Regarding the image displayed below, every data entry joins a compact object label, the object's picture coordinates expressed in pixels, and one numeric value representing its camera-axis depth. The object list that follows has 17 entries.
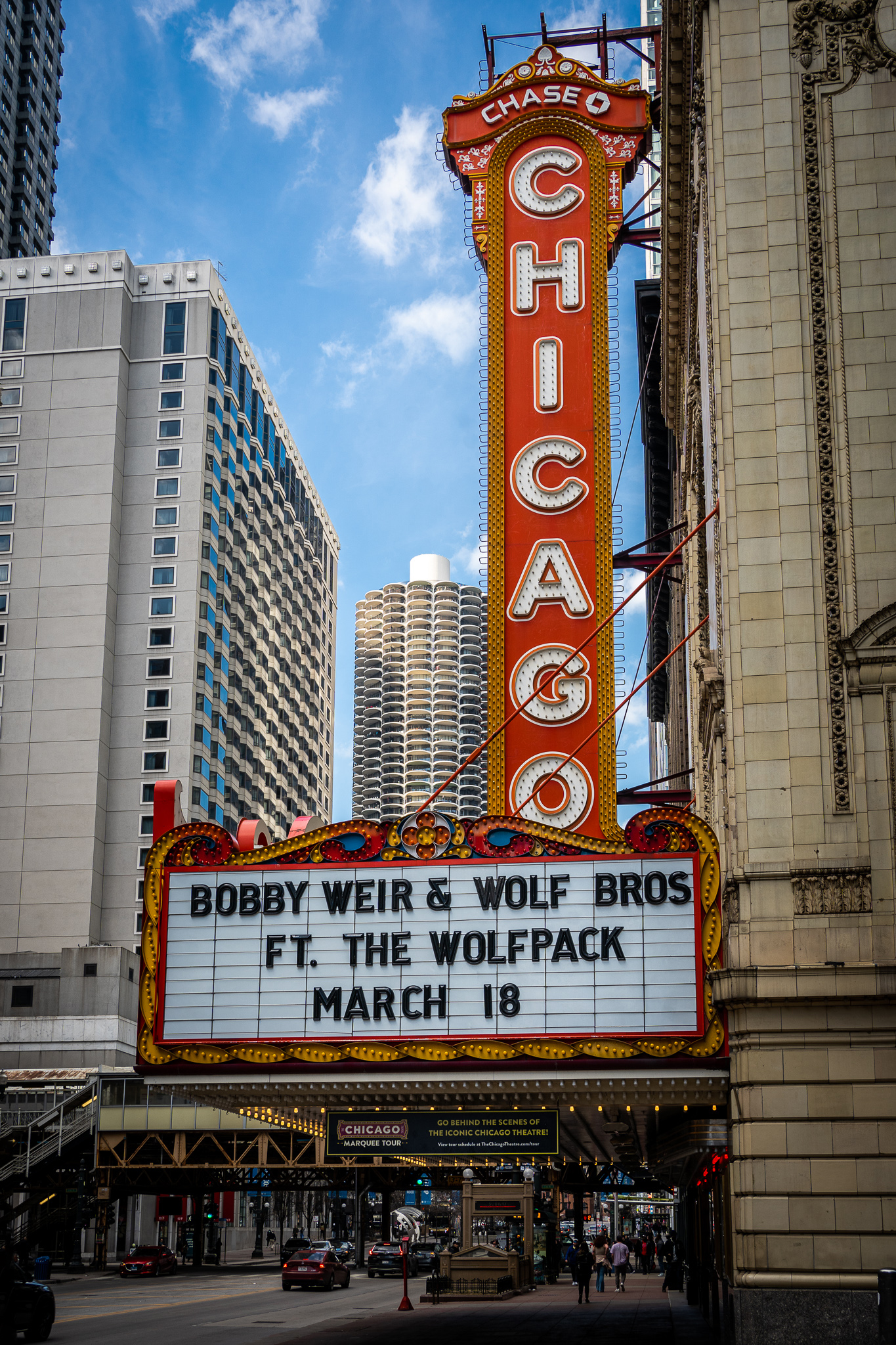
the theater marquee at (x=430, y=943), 21.66
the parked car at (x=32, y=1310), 27.89
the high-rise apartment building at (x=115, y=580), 100.56
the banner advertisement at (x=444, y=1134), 23.03
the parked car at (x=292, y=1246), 69.19
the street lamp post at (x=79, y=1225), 55.38
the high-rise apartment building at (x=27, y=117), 148.75
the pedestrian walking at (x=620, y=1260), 48.25
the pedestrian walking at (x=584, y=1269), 40.91
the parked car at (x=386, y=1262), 65.88
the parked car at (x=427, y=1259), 59.34
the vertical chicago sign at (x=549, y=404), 30.73
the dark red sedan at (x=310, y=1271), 50.06
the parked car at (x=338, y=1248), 54.47
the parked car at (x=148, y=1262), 60.75
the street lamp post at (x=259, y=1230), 93.94
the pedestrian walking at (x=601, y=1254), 47.22
